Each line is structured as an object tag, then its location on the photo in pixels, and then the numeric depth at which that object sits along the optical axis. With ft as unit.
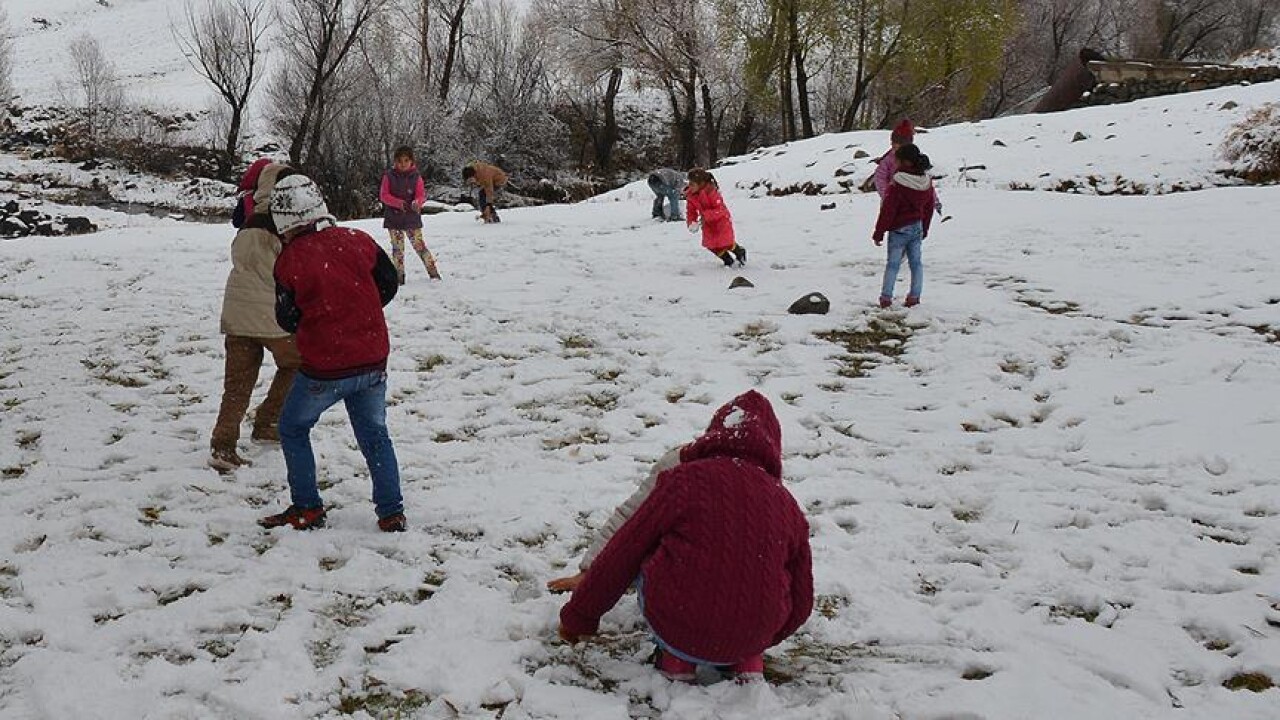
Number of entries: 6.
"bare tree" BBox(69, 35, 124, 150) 105.91
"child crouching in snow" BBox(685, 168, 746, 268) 32.40
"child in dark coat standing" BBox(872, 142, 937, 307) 24.23
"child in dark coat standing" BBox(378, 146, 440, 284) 30.30
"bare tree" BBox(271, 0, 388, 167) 94.43
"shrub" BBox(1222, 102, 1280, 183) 39.24
